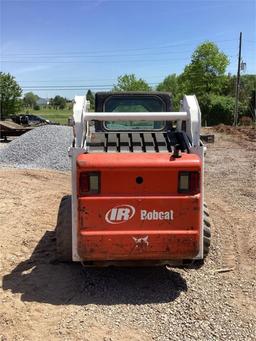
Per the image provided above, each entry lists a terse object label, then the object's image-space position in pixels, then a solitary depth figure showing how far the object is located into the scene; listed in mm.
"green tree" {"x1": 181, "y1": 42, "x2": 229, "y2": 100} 58531
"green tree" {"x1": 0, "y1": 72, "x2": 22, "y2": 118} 49844
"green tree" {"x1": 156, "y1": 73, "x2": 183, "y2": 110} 95806
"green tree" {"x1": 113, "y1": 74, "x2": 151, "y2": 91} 63188
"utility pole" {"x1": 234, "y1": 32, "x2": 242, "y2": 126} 45975
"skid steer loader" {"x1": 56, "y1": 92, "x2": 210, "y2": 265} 4473
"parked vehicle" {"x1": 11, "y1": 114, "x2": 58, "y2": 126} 39344
